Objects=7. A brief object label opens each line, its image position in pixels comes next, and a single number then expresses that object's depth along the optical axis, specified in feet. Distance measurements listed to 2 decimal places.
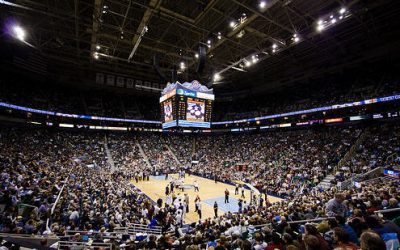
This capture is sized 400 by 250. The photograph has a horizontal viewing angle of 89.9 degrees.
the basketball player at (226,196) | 52.47
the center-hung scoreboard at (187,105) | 50.08
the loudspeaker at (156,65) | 54.39
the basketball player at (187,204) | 46.44
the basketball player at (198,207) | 42.79
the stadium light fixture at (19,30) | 46.09
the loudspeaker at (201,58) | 45.19
